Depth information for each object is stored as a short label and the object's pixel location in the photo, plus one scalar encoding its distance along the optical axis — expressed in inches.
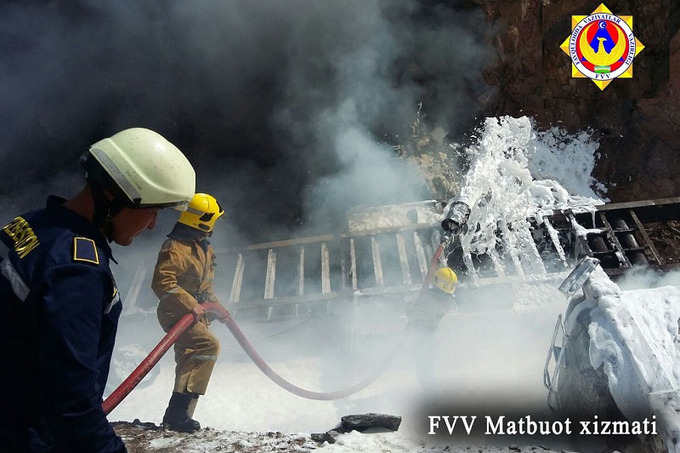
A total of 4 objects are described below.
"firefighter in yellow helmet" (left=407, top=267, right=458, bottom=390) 180.7
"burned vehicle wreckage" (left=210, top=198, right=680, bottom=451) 215.2
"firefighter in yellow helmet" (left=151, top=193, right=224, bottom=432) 145.4
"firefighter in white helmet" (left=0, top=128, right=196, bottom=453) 49.6
